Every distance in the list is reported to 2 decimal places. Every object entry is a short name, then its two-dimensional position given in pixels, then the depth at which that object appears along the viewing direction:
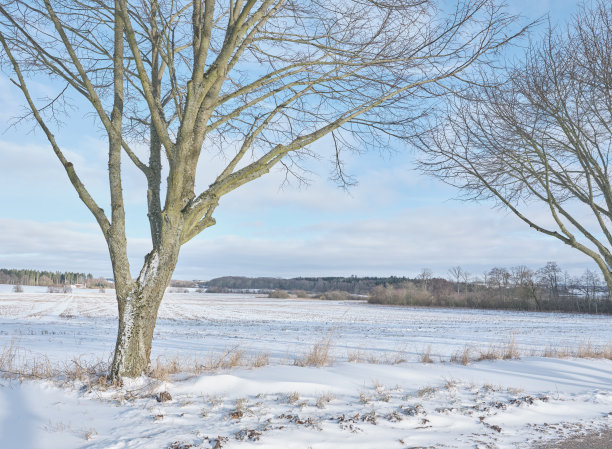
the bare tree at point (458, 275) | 89.30
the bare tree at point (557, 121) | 6.14
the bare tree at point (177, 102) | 4.66
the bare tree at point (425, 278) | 96.06
